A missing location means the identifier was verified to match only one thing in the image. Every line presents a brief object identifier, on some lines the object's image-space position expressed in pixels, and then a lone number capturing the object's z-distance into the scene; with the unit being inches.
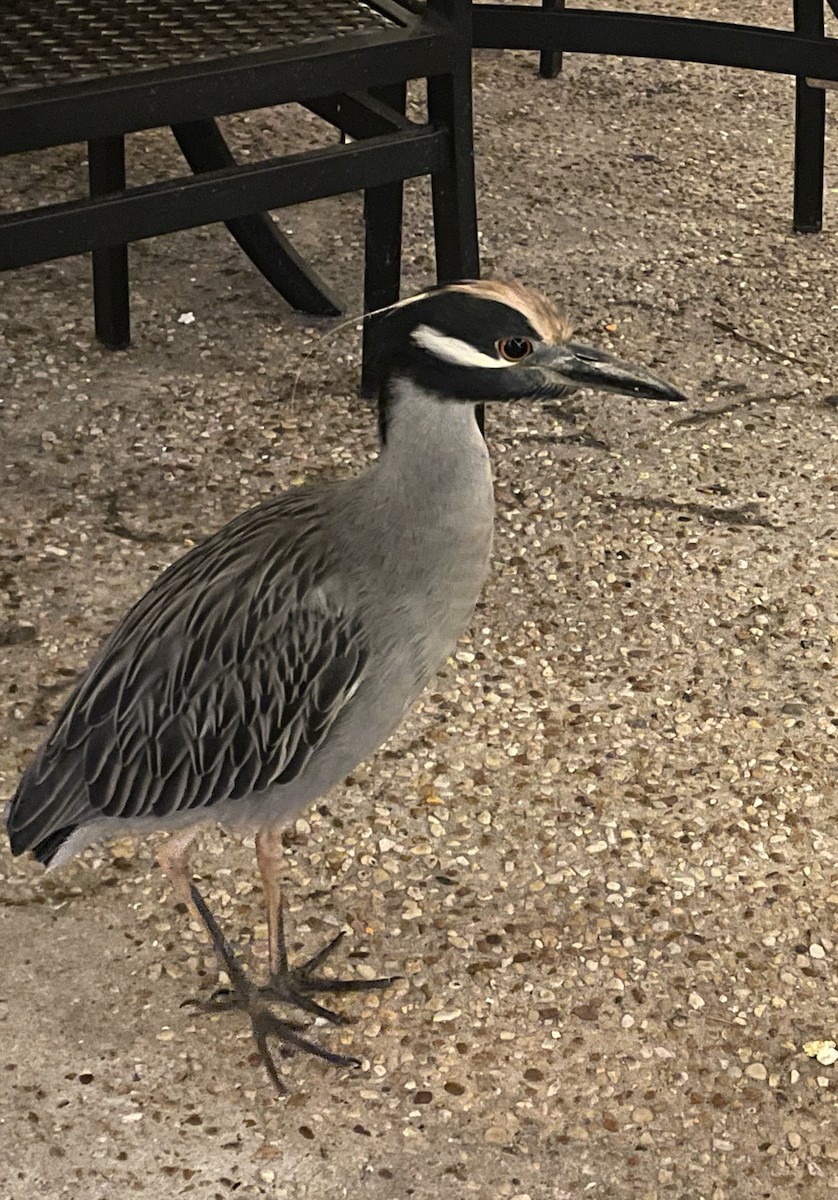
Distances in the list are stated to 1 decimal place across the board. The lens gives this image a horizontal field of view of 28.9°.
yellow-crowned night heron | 76.3
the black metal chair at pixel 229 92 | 99.2
